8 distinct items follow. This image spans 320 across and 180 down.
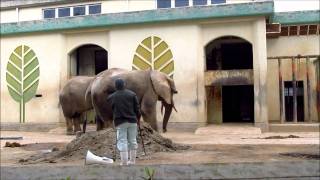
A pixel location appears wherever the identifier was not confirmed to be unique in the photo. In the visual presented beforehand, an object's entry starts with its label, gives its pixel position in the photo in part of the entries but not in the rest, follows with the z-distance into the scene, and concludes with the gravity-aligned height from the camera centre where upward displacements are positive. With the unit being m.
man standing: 8.03 -0.28
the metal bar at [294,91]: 19.60 +0.29
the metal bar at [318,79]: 21.01 +0.83
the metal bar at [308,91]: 20.26 +0.30
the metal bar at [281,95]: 19.67 +0.14
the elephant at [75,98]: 17.56 +0.10
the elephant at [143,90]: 13.40 +0.27
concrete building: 19.50 +2.13
